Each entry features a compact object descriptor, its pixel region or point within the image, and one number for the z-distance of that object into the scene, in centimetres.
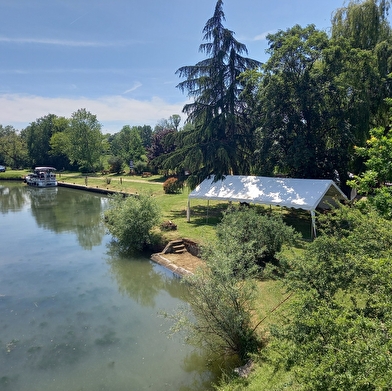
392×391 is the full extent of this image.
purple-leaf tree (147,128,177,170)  4012
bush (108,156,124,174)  4653
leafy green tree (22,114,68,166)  5772
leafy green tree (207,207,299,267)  1102
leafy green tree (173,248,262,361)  699
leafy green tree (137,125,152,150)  9398
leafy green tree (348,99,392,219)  911
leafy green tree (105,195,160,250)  1450
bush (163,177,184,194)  2717
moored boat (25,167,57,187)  4116
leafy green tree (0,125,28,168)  6112
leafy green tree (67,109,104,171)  4703
